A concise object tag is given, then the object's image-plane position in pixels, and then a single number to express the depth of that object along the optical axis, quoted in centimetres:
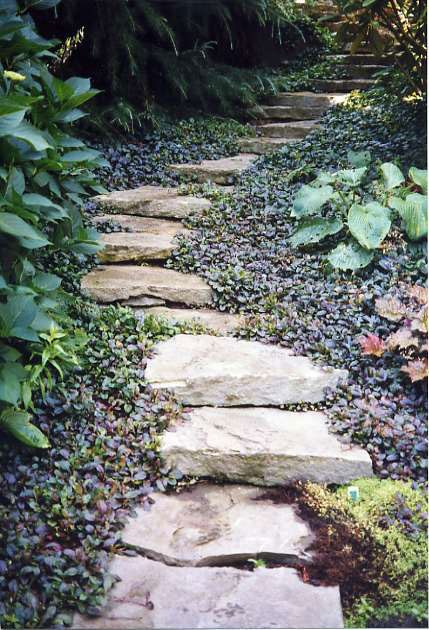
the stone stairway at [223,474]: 200
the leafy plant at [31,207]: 222
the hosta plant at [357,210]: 330
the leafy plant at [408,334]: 263
